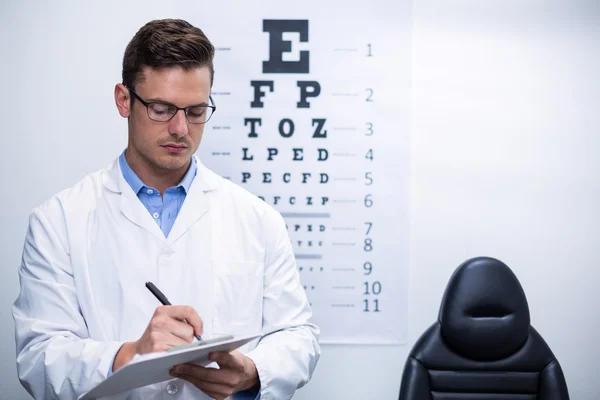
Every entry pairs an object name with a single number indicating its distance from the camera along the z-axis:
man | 1.28
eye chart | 2.03
